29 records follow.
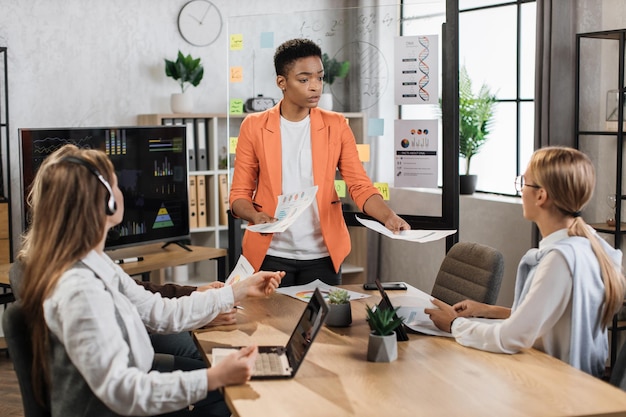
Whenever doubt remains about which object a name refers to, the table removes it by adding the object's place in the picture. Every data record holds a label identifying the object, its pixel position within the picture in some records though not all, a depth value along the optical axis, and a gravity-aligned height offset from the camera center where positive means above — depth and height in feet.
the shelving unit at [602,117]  14.16 +0.57
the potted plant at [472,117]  17.51 +0.67
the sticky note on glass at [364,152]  15.39 -0.03
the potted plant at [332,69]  15.37 +1.49
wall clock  19.19 +2.96
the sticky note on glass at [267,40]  15.94 +2.11
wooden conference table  6.29 -1.91
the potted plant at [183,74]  18.43 +1.69
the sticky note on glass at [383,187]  15.08 -0.66
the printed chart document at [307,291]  10.23 -1.76
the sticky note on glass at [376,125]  15.11 +0.45
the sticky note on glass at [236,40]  16.11 +2.12
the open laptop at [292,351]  7.07 -1.83
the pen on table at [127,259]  16.24 -2.12
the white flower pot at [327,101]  15.79 +0.93
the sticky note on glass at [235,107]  16.85 +0.88
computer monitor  15.43 -0.35
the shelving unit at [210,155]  18.38 -0.09
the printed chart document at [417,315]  8.53 -1.78
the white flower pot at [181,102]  18.43 +1.08
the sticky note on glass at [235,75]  16.56 +1.50
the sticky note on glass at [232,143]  16.57 +0.16
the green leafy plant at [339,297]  8.95 -1.56
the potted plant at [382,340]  7.53 -1.69
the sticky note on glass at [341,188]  15.24 -0.68
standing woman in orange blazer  11.28 -0.29
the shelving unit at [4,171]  16.31 -0.38
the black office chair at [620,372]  7.29 -1.95
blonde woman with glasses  7.32 -1.16
